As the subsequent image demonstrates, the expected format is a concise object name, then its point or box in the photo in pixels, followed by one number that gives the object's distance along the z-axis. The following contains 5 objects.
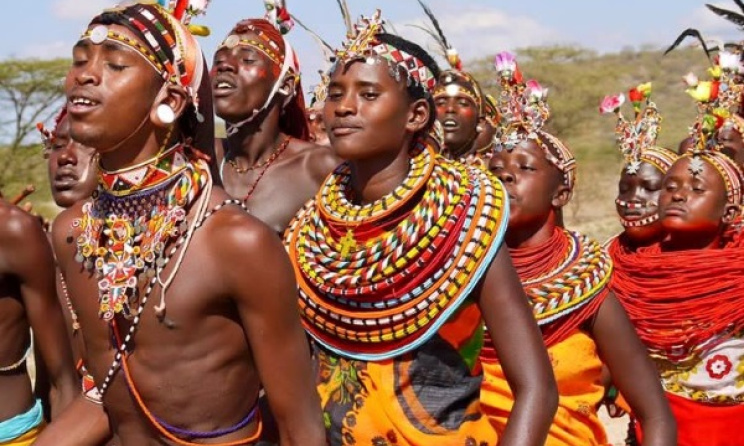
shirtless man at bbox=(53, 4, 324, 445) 5.21
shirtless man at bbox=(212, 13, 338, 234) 9.70
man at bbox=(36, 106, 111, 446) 8.51
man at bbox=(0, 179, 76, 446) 7.45
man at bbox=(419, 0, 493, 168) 14.22
